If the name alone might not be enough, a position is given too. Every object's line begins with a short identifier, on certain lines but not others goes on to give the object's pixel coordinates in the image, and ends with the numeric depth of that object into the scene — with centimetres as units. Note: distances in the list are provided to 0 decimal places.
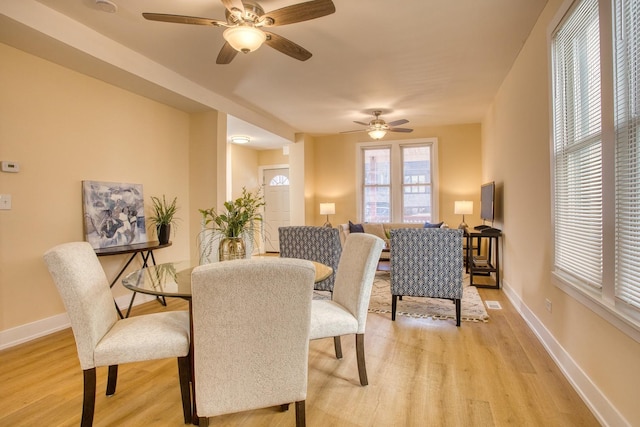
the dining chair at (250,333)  132
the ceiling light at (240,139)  642
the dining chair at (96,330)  158
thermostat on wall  274
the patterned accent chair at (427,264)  317
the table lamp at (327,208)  702
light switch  274
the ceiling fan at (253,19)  213
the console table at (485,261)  451
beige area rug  345
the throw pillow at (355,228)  619
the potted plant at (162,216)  395
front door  802
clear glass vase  222
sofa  597
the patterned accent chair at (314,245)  348
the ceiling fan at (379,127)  541
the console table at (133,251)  321
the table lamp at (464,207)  595
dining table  167
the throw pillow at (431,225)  597
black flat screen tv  465
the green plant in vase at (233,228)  222
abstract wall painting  338
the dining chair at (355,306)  202
